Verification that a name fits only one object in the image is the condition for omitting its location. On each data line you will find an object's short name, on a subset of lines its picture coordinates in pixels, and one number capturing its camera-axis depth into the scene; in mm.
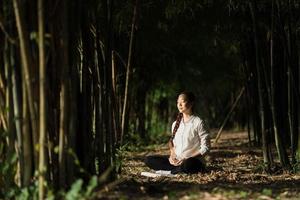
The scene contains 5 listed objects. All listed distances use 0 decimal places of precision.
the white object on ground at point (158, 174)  7089
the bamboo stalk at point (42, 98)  4637
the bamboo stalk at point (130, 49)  7114
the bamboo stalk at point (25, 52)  4643
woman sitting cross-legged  7027
